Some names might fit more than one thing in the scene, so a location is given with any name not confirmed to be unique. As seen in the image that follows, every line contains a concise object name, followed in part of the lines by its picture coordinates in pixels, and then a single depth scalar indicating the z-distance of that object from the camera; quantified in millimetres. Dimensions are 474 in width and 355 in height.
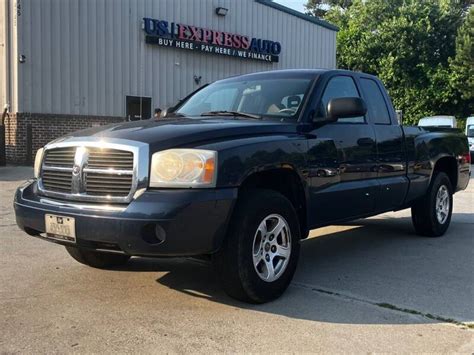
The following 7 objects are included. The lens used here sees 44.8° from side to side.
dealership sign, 19938
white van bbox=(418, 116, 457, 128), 27500
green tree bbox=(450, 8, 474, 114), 32594
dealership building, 17109
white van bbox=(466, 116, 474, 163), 24198
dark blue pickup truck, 3855
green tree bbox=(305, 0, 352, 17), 52506
